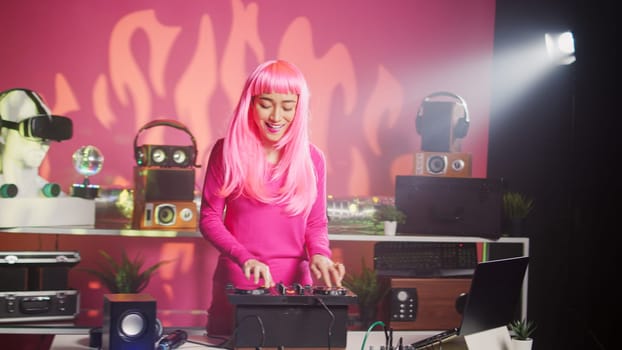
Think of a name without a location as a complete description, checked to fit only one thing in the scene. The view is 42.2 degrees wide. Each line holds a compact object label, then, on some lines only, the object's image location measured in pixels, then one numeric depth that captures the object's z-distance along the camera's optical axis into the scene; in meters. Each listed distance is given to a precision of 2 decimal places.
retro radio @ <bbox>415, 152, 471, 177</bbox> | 4.35
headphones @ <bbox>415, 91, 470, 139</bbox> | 4.40
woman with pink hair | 3.18
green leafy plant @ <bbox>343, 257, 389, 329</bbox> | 4.29
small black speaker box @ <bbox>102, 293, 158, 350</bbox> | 2.51
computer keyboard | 4.31
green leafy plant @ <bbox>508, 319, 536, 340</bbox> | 2.94
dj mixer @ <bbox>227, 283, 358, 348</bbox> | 2.51
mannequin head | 3.81
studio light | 4.36
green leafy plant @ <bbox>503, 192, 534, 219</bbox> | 4.37
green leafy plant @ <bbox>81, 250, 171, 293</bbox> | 4.11
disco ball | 4.12
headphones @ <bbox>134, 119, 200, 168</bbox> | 3.96
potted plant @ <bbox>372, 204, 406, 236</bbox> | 4.23
